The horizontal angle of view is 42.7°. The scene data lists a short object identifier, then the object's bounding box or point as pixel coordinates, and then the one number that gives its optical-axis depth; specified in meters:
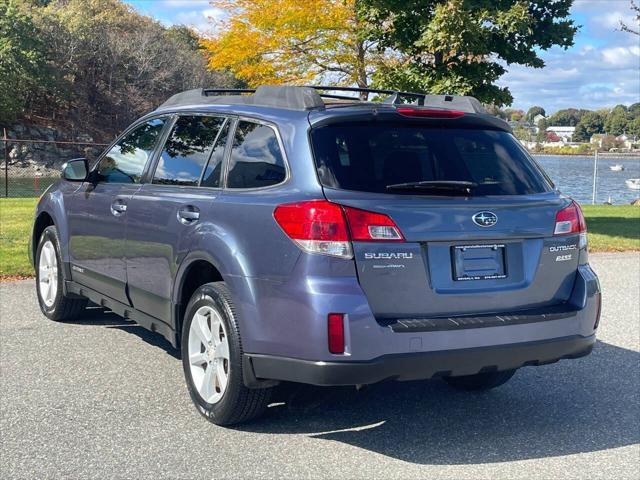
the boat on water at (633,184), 45.22
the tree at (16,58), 43.28
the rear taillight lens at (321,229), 4.01
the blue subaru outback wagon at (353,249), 4.03
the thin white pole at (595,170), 32.13
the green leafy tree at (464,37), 16.17
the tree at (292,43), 22.52
